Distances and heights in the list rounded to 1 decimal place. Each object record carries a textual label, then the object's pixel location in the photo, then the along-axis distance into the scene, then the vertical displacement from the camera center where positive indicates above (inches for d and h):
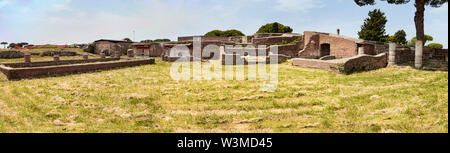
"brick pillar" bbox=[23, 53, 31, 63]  722.1 +12.9
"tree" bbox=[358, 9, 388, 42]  1792.6 +249.0
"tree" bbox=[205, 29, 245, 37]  2336.4 +272.6
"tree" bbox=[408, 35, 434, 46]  2145.7 +202.5
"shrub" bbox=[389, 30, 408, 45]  1942.7 +191.4
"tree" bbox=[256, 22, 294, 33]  2241.6 +300.2
